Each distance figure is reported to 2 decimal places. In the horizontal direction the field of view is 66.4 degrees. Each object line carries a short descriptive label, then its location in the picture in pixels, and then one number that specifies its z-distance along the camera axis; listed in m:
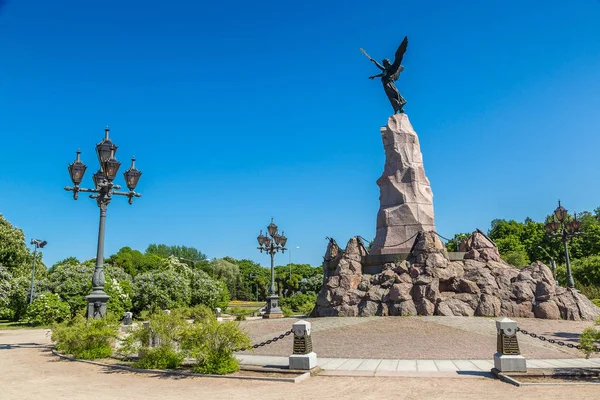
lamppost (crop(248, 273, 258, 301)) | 83.26
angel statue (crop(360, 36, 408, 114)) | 25.75
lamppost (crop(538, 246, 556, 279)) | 53.42
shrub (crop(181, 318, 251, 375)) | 9.96
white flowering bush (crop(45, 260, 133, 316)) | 26.42
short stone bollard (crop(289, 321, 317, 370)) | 9.97
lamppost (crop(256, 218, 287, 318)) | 27.11
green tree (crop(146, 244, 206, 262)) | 107.91
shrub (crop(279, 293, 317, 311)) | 36.22
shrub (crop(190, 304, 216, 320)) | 10.83
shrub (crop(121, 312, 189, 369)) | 10.67
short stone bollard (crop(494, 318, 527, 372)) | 9.40
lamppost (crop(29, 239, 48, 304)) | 35.78
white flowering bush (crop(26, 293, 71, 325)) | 22.91
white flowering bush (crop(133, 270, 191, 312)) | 32.34
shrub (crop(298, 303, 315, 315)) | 24.34
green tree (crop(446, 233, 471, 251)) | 63.33
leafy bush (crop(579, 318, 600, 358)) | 9.20
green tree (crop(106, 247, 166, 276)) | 66.61
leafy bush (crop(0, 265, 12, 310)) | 30.02
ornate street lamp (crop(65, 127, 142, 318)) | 13.91
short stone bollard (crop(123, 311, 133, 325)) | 23.49
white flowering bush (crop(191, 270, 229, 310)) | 36.62
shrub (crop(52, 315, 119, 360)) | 12.41
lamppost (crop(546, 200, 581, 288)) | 22.59
